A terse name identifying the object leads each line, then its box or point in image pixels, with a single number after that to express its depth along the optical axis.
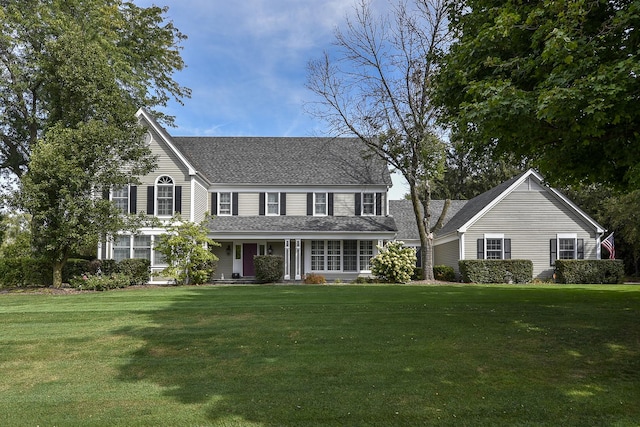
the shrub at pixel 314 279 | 22.52
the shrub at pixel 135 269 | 19.73
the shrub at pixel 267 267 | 21.31
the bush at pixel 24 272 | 18.67
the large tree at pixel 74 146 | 16.14
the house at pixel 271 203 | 22.45
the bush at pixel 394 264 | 21.26
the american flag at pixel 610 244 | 26.86
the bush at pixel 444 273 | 25.02
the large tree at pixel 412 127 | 22.06
